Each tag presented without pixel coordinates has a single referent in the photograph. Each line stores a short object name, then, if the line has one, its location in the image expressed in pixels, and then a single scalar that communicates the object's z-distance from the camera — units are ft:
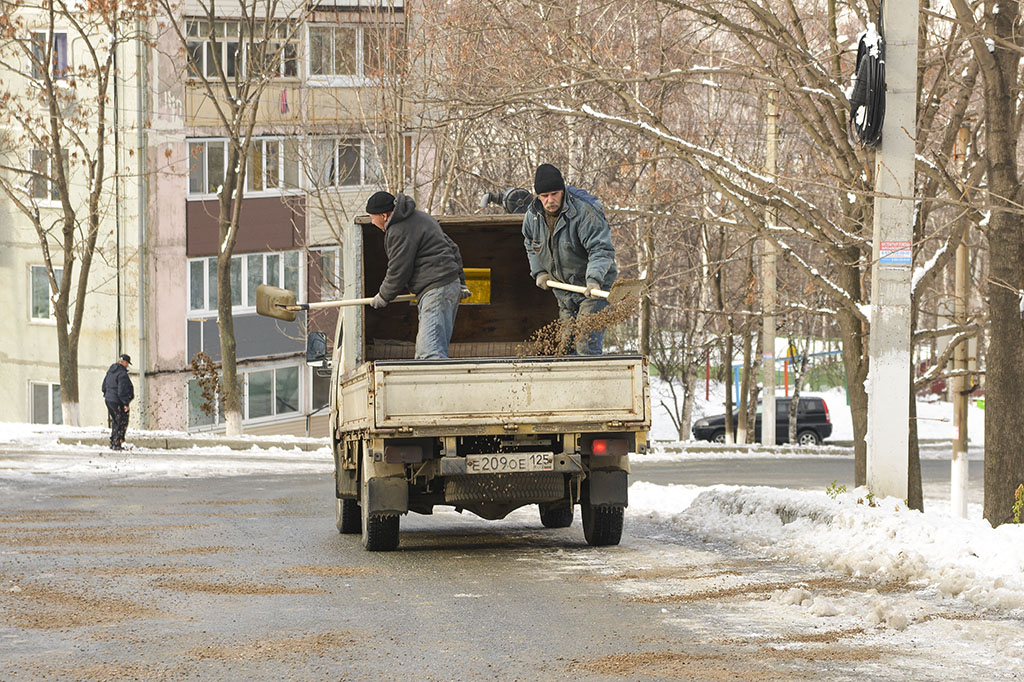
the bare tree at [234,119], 113.19
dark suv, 169.37
